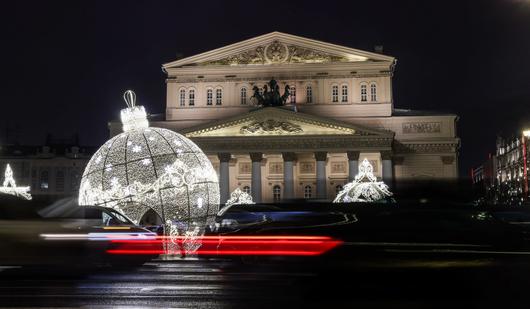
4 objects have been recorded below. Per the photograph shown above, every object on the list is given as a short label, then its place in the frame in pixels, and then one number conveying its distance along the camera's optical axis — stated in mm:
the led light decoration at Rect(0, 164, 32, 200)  44250
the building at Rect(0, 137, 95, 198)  81062
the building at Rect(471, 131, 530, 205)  100625
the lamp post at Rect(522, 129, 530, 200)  83950
